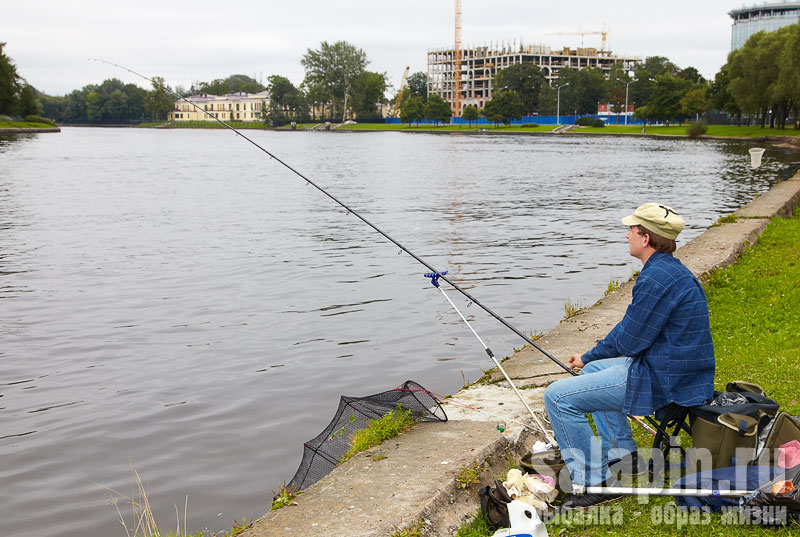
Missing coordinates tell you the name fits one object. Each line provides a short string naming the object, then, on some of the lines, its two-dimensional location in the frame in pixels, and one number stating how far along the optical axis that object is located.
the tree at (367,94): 171.38
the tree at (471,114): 149.88
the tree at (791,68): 58.22
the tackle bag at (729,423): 3.68
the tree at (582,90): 142.50
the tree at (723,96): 89.19
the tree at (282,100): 173.88
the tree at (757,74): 71.19
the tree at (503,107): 139.25
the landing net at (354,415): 5.12
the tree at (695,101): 102.62
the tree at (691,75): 137.21
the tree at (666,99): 107.31
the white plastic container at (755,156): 34.84
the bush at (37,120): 118.94
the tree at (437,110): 157.88
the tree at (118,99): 198.25
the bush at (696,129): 84.75
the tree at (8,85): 98.99
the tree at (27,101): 109.54
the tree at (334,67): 171.00
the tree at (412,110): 158.62
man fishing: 3.80
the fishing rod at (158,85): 10.65
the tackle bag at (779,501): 3.60
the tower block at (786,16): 196.38
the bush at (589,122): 127.04
